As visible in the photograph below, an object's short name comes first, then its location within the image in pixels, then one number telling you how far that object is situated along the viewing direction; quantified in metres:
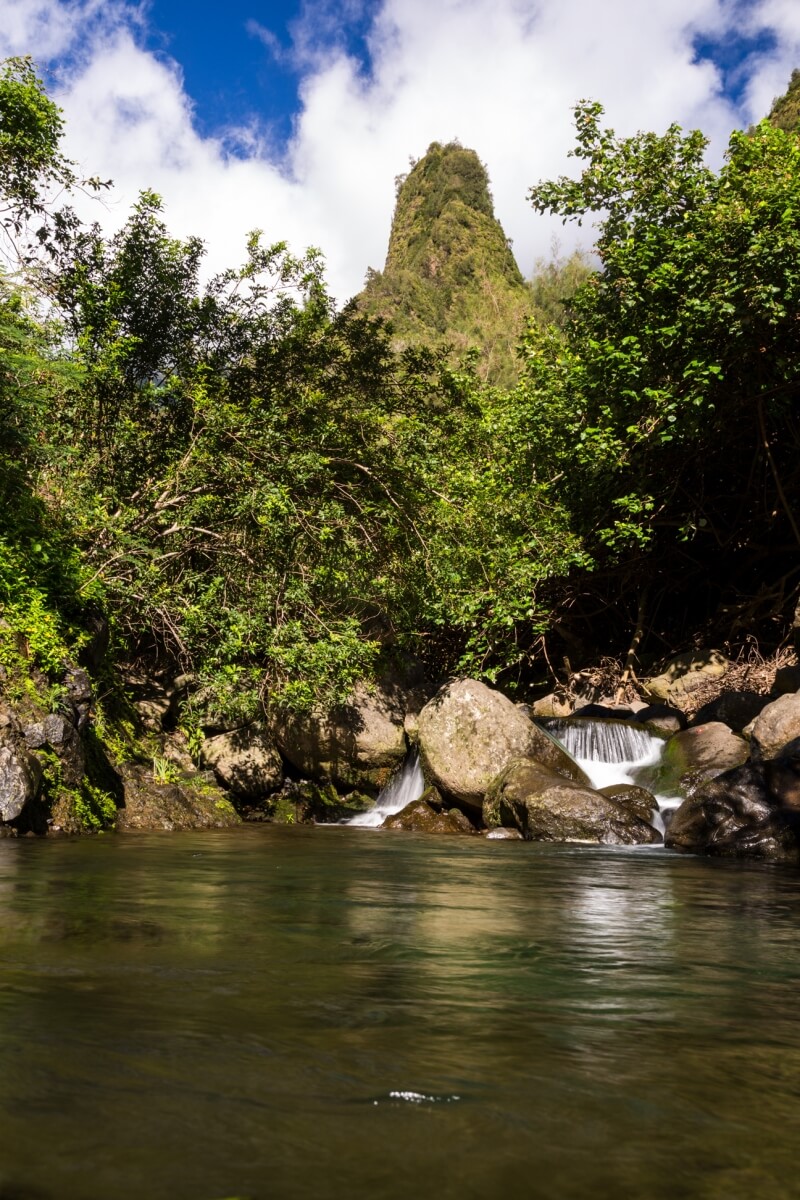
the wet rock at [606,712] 16.02
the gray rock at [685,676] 17.11
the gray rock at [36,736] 9.63
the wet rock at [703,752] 12.74
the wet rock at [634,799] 11.89
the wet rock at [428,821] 12.86
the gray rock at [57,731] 9.83
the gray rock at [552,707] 18.08
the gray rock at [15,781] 9.02
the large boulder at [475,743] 13.28
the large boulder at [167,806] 11.11
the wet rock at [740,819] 9.89
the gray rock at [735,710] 14.65
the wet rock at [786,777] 10.33
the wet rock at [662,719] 14.64
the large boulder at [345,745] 14.92
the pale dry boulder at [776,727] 12.18
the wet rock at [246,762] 13.98
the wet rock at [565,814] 11.19
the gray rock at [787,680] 14.52
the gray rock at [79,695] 10.48
